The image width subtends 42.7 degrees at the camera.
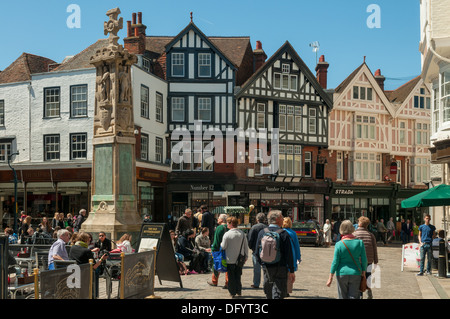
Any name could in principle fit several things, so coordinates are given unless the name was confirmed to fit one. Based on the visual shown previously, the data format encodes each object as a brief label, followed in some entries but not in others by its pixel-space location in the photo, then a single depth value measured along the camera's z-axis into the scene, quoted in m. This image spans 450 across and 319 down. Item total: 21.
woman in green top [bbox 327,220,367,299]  8.37
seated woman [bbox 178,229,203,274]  15.44
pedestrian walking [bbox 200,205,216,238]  19.34
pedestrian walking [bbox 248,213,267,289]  12.22
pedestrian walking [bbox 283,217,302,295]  11.04
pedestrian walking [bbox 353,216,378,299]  10.30
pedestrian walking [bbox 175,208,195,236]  16.55
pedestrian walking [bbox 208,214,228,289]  12.61
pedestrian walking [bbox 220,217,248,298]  11.20
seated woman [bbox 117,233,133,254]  12.66
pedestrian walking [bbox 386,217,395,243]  36.47
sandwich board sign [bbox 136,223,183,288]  12.58
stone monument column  16.44
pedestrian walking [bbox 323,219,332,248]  29.30
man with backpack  9.48
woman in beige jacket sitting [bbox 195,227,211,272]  15.53
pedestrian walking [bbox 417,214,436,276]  16.25
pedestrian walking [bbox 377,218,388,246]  34.50
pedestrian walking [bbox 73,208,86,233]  20.92
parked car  28.77
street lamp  29.50
